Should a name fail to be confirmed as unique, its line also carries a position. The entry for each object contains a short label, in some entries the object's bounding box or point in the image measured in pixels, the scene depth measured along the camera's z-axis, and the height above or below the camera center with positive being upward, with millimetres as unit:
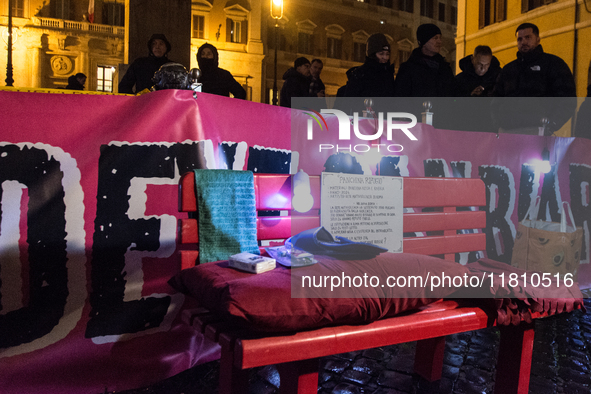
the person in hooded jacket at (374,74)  5016 +1408
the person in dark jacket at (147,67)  4977 +1418
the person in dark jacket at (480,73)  5909 +1726
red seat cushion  1346 -364
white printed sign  2266 -98
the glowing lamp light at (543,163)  4605 +348
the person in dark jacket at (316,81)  7089 +1868
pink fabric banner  2258 -279
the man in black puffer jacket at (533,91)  5090 +1332
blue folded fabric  1835 -254
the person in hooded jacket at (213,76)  5422 +1455
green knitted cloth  2057 -131
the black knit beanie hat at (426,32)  5016 +1917
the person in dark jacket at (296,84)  6938 +1757
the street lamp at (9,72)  17016 +4494
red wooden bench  1385 -493
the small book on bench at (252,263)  1624 -295
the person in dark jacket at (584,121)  5573 +1030
